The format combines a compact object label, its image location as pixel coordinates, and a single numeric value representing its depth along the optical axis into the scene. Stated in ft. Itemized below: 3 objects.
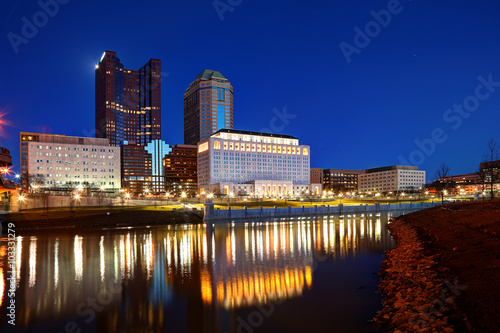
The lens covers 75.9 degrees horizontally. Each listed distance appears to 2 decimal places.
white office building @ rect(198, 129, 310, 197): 615.98
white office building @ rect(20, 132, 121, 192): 493.36
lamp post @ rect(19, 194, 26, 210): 232.94
